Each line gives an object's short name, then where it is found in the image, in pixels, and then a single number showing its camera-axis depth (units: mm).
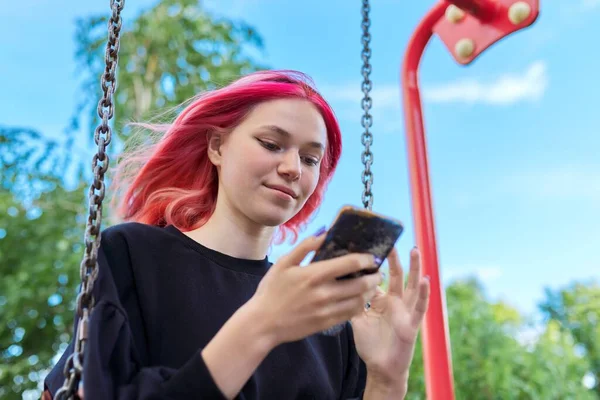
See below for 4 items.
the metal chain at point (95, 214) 704
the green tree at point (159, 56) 4332
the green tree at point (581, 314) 6270
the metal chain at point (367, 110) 1081
